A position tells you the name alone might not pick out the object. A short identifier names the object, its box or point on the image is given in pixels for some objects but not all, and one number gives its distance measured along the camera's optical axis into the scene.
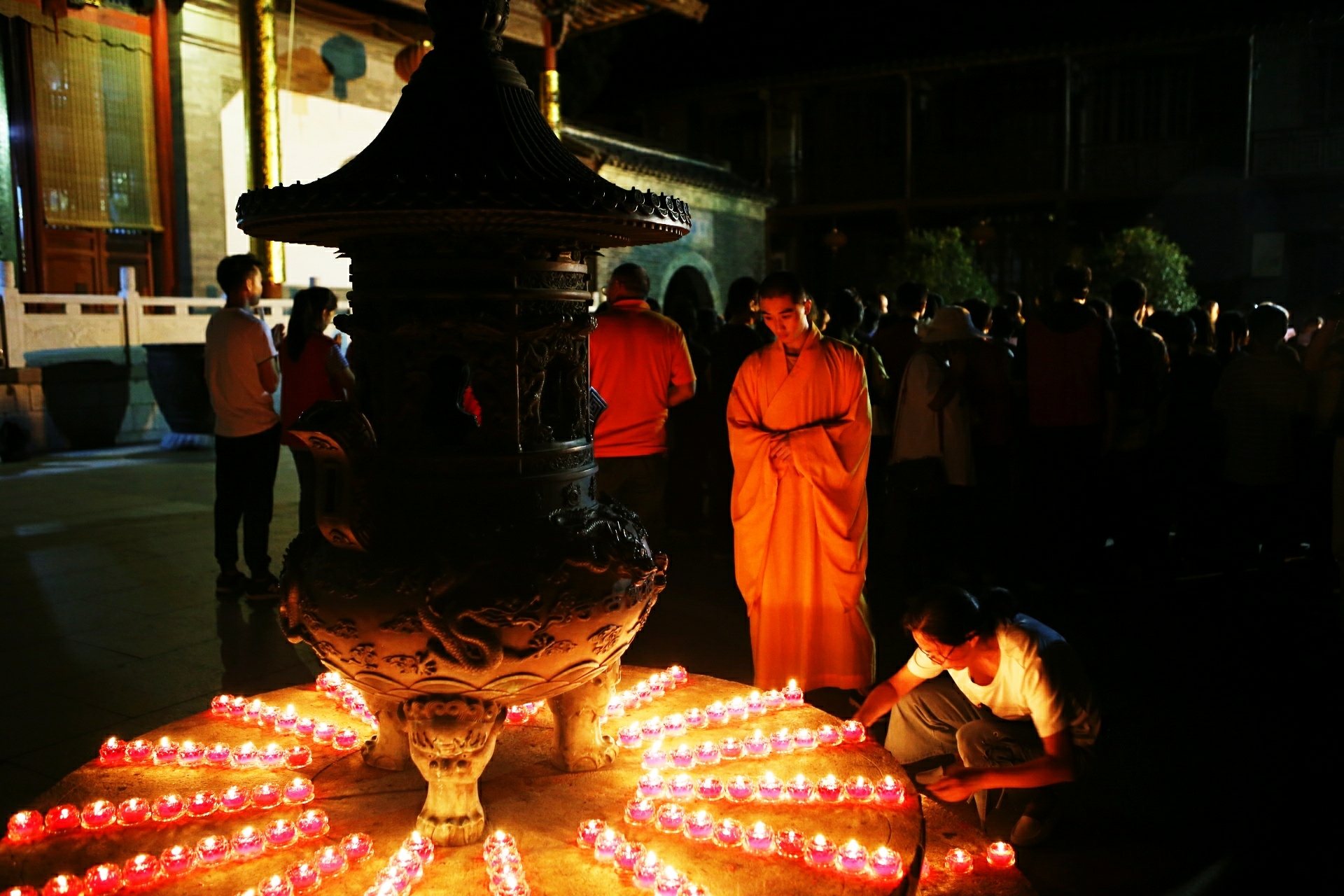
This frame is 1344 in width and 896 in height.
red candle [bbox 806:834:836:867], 2.63
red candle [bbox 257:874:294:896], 2.45
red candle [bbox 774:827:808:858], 2.70
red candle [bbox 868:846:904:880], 2.57
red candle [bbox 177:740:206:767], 3.12
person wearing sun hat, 5.66
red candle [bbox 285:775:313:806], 2.94
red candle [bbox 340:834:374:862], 2.65
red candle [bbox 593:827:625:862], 2.67
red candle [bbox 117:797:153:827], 2.77
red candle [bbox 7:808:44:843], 2.64
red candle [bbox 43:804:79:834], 2.70
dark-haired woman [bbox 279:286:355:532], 5.58
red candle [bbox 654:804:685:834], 2.82
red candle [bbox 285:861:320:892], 2.53
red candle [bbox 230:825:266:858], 2.66
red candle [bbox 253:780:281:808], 2.92
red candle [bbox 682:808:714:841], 2.78
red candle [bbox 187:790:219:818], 2.86
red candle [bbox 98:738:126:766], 3.09
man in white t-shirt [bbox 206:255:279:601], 5.37
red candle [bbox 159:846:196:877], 2.57
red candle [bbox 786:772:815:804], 2.94
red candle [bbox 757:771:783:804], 2.98
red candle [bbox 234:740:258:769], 3.13
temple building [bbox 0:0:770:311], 11.97
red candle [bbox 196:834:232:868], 2.62
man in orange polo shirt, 4.96
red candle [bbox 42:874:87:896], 2.41
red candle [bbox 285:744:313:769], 3.21
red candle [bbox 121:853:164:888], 2.51
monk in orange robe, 4.08
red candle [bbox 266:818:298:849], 2.71
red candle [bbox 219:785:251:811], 2.88
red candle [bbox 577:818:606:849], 2.73
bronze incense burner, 2.61
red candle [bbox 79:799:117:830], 2.72
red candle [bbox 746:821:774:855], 2.73
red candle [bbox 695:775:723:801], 2.97
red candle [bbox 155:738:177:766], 3.13
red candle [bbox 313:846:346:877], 2.57
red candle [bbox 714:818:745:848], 2.76
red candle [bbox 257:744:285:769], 3.14
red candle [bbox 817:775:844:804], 2.96
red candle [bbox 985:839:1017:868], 2.90
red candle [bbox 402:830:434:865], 2.60
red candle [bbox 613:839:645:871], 2.62
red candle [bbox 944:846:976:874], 2.99
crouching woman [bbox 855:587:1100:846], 3.02
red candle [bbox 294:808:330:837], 2.77
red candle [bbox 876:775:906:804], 2.92
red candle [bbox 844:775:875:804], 2.95
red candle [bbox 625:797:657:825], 2.86
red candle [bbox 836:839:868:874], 2.59
